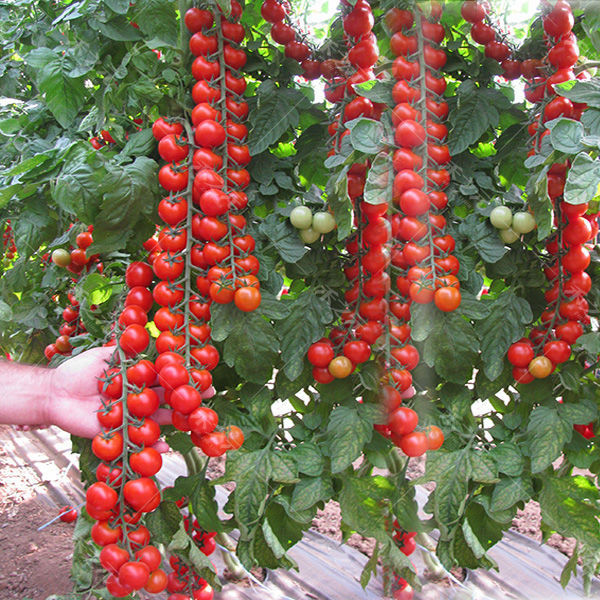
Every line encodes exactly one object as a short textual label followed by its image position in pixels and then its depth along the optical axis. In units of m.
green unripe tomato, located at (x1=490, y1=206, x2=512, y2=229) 0.82
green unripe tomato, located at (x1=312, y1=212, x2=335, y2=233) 0.84
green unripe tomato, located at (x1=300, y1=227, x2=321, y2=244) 0.86
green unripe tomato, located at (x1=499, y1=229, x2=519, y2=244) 0.84
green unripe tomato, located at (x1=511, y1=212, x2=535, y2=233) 0.81
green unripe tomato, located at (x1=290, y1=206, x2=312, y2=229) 0.84
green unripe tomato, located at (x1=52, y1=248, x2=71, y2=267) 1.19
